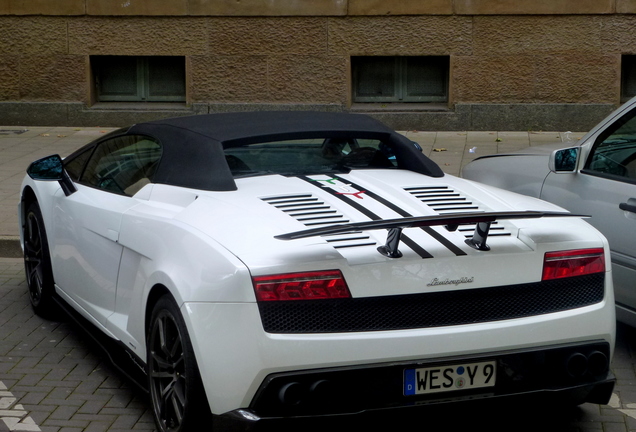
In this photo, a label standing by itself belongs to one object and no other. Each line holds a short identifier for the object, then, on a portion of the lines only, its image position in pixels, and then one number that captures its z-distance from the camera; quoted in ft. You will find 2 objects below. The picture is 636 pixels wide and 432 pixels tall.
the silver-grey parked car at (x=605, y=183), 16.60
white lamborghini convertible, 11.35
